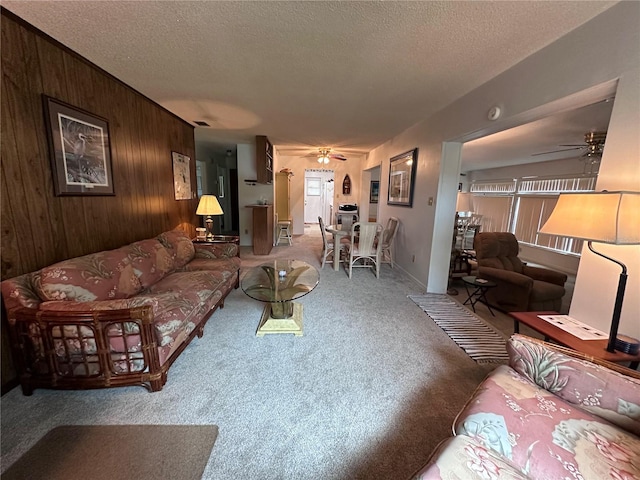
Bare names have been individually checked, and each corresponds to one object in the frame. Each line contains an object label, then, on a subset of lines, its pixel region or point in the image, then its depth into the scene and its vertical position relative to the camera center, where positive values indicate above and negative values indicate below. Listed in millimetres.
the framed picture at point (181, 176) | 3718 +284
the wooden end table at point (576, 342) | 1282 -747
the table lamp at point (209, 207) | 3654 -174
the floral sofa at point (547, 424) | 799 -811
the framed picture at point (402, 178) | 3973 +416
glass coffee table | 2246 -843
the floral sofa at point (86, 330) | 1461 -831
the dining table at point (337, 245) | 4281 -780
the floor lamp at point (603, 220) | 1149 -59
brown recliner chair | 2768 -845
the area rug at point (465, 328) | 2109 -1231
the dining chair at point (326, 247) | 4465 -863
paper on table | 1463 -740
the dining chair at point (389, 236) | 4316 -609
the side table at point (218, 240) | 3385 -639
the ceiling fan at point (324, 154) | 5652 +1005
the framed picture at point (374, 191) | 8612 +328
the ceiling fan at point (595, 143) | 2768 +736
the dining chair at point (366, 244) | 3912 -693
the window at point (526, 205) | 5064 +21
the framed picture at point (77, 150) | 1876 +334
